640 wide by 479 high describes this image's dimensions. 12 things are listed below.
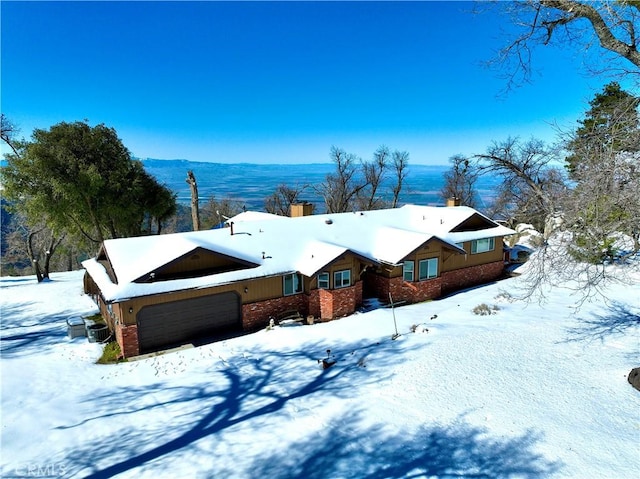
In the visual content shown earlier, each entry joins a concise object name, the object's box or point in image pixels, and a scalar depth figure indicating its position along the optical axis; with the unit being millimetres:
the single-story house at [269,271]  14312
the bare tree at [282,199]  43438
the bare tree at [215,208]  45031
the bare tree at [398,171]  44656
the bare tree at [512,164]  28062
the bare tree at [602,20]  6758
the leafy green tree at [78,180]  21453
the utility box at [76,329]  15344
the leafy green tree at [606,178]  6648
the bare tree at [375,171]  44125
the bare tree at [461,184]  41916
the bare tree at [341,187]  42969
